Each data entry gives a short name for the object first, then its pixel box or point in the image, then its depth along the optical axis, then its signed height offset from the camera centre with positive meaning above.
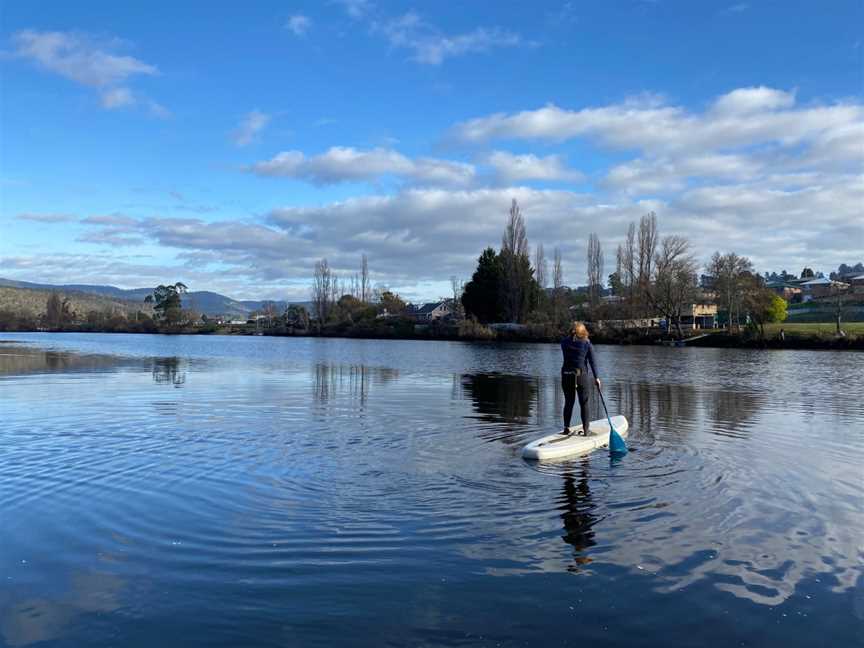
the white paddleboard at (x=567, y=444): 10.55 -1.93
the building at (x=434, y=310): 143.00 +5.00
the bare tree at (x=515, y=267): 81.00 +8.16
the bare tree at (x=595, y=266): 88.62 +9.16
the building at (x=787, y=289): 130.70 +8.64
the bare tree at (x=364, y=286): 120.88 +8.81
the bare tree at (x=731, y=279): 63.75 +5.11
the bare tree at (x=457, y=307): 102.82 +4.33
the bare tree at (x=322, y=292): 120.69 +7.62
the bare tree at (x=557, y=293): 78.38 +5.21
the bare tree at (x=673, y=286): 67.75 +4.77
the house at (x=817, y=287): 125.44 +8.65
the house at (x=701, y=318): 92.62 +1.84
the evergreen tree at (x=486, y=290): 83.94 +5.47
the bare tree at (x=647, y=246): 74.81 +9.86
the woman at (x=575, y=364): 12.34 -0.64
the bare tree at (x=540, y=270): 89.50 +8.60
